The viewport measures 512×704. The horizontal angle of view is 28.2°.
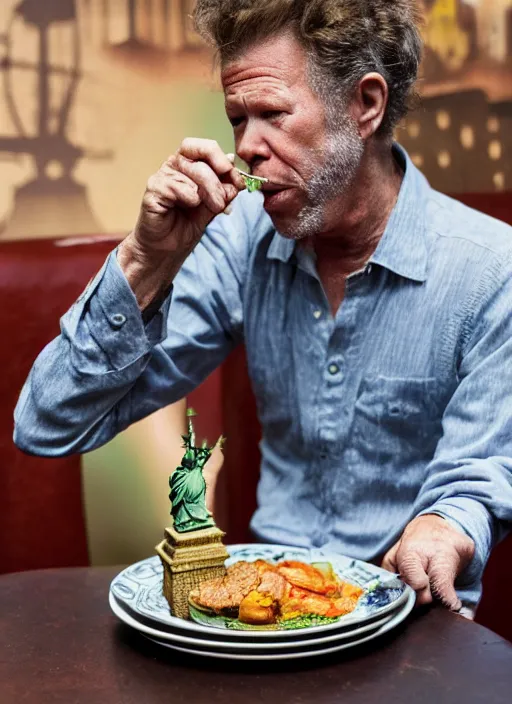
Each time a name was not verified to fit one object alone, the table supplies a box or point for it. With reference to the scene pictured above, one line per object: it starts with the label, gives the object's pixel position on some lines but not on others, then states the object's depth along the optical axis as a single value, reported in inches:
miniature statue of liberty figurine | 42.1
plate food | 39.1
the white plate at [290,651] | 37.9
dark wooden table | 35.9
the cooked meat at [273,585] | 39.9
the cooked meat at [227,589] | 39.8
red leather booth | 75.0
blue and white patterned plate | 38.3
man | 55.1
